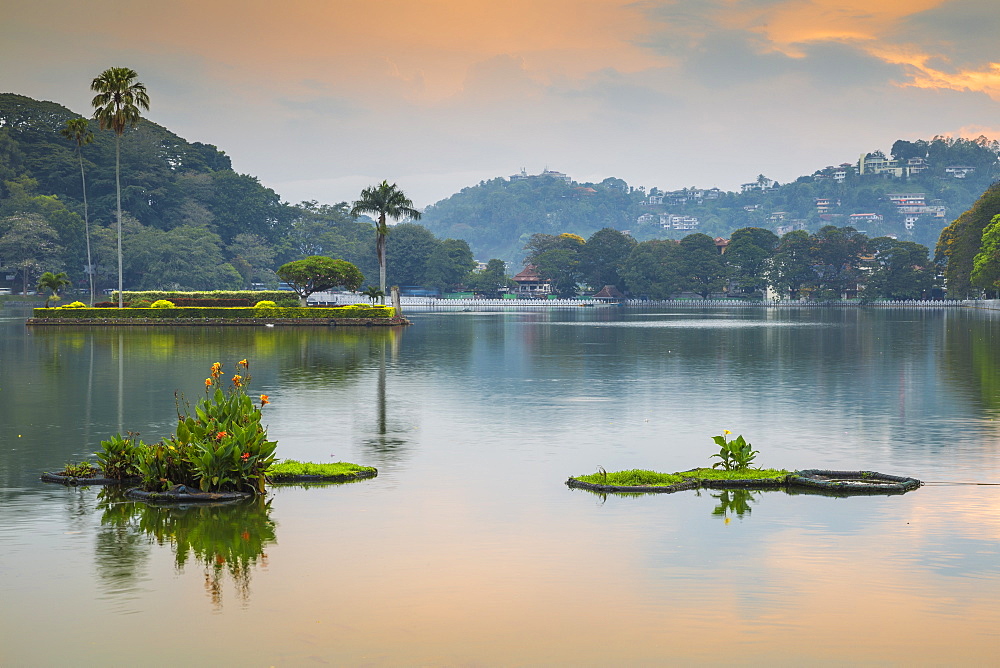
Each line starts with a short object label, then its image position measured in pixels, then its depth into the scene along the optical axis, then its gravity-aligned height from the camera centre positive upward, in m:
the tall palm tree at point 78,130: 89.94 +14.97
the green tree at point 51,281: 92.01 +2.26
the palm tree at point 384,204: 100.75 +9.34
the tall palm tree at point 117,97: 84.19 +16.36
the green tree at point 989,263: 126.19 +3.94
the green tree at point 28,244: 145.38 +8.63
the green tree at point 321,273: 95.69 +2.77
